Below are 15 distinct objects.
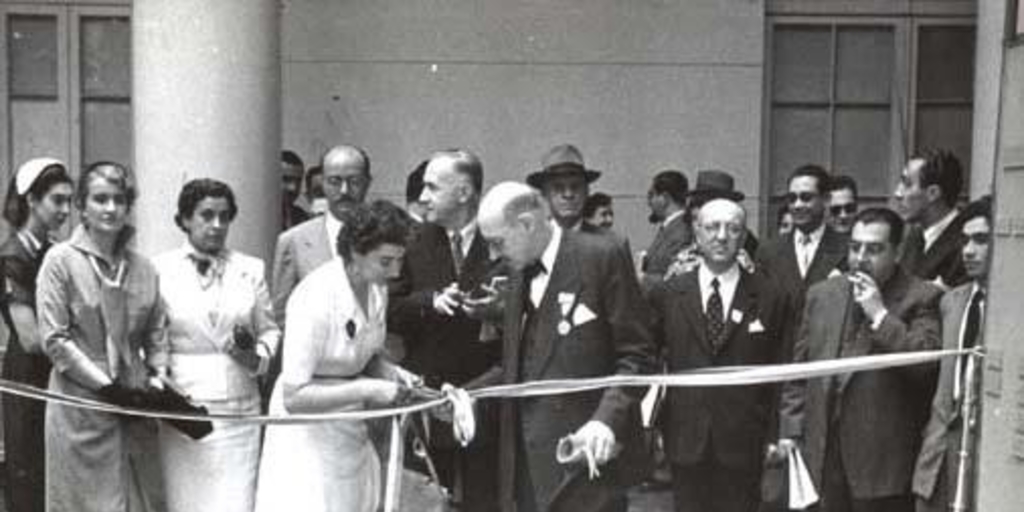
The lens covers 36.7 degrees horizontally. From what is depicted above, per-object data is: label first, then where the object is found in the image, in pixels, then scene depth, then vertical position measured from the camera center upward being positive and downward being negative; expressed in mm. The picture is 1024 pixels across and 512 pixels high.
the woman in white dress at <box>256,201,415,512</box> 5855 -853
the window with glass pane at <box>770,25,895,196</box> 12289 +496
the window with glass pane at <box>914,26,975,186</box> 12242 +605
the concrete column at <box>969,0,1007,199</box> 11336 +540
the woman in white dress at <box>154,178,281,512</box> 6664 -875
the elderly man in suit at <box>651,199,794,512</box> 6914 -880
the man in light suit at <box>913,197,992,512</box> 6242 -966
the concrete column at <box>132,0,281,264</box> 9453 +258
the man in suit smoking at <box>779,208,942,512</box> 6648 -953
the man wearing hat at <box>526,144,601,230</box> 8266 -175
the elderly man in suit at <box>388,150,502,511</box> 6926 -669
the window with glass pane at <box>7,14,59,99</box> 12133 +697
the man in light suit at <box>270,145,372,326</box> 7875 -417
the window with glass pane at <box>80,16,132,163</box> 12227 +469
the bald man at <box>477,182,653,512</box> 6109 -734
